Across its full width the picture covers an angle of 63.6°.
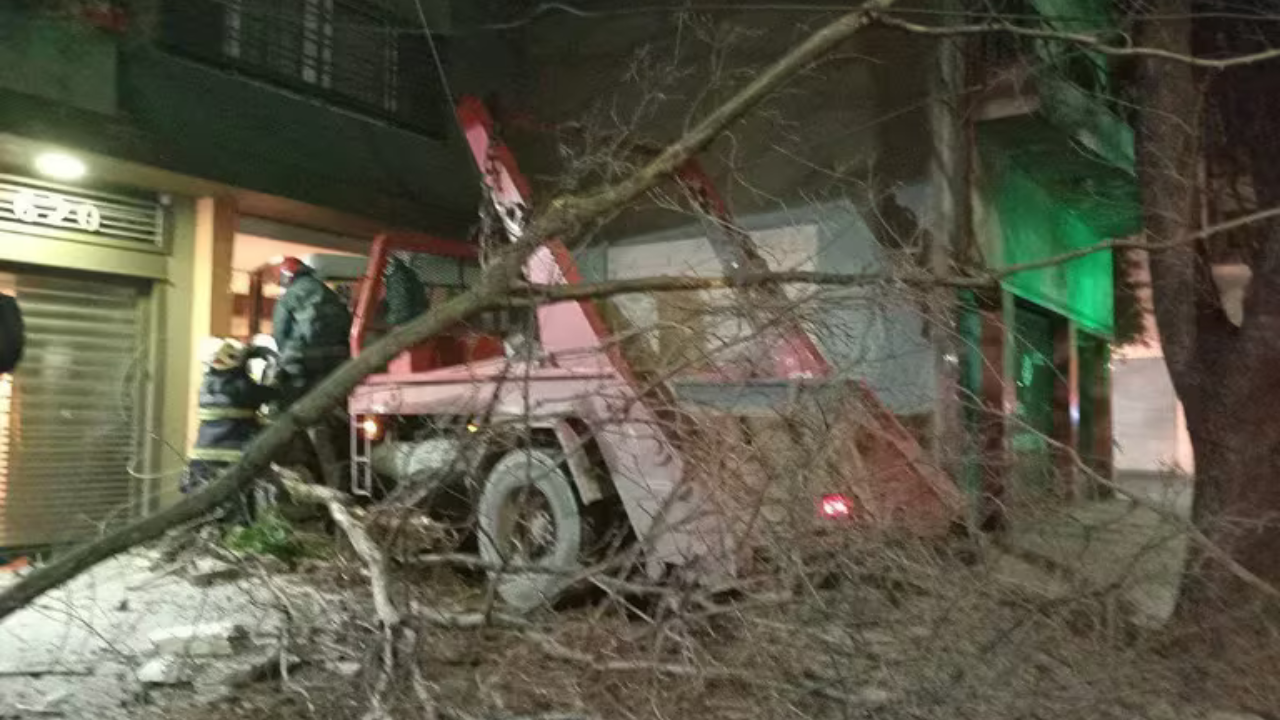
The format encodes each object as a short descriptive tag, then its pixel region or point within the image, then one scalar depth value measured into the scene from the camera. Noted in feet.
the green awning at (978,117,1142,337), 29.14
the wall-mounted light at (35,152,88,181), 25.55
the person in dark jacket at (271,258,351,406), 23.18
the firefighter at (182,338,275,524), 23.67
